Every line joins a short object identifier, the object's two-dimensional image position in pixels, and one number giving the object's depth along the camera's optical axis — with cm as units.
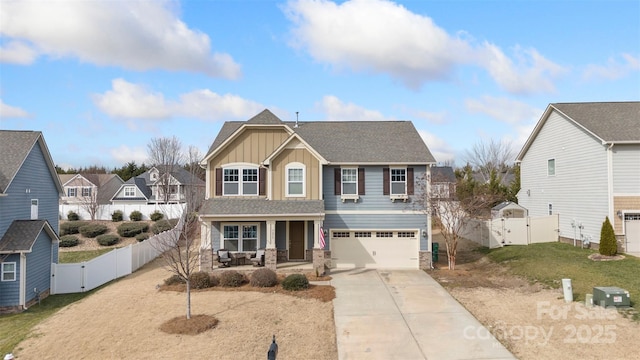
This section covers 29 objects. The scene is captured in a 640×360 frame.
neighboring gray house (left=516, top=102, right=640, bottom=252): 1991
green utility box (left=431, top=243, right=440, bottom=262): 2208
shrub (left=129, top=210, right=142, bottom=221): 3644
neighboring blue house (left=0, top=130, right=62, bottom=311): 1555
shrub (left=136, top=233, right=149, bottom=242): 3023
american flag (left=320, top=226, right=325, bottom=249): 1890
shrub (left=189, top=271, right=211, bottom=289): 1622
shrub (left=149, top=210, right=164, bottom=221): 3659
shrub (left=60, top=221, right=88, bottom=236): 3035
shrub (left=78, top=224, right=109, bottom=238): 3000
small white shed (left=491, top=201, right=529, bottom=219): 2844
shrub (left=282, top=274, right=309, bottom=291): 1577
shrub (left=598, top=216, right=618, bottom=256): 1852
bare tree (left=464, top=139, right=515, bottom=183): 6288
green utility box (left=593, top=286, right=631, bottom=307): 1198
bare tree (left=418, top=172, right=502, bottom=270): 1995
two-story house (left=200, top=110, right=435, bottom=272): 2023
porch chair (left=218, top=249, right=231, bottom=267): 1961
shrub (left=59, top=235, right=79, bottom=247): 2820
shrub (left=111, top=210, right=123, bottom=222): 3606
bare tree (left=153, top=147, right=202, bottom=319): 1302
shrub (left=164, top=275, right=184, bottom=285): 1680
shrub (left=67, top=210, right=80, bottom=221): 3615
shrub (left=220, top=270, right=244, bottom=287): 1650
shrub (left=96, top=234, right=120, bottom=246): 2892
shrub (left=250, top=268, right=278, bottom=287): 1627
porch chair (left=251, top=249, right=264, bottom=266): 1948
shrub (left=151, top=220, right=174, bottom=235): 3221
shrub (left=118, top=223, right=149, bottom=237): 3122
